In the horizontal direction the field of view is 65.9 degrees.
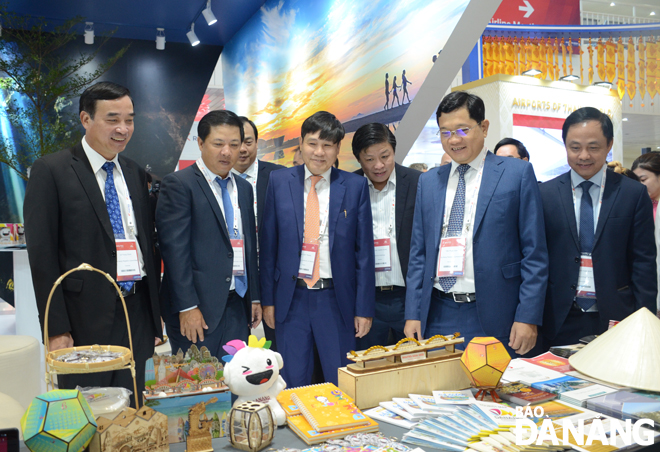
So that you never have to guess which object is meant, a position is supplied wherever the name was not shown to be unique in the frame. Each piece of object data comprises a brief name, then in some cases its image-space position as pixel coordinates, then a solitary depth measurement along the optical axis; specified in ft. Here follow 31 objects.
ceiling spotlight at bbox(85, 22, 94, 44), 26.91
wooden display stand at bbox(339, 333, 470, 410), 5.19
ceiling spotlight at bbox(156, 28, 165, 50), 29.13
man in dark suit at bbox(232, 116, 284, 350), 11.76
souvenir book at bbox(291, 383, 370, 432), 4.58
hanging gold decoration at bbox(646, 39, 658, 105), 30.37
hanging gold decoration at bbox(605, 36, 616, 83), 29.32
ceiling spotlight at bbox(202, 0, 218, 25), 25.04
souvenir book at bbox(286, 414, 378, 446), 4.42
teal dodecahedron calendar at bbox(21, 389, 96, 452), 3.75
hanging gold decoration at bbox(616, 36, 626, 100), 29.45
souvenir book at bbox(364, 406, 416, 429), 4.79
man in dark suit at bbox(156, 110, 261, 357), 8.23
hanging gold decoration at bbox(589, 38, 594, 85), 28.14
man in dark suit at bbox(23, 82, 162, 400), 7.06
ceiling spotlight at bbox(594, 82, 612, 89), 25.50
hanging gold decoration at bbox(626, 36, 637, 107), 29.63
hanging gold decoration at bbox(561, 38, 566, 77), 27.66
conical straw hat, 4.37
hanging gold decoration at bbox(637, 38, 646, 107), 30.14
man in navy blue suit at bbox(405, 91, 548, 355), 7.07
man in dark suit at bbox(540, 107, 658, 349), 7.60
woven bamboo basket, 4.37
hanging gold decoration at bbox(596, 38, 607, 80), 29.25
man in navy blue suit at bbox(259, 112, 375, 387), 8.52
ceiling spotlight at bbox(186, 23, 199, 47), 27.73
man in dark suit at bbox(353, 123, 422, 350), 9.45
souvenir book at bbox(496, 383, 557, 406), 5.13
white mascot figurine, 4.69
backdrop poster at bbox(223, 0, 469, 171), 14.44
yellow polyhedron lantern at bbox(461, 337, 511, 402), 5.06
